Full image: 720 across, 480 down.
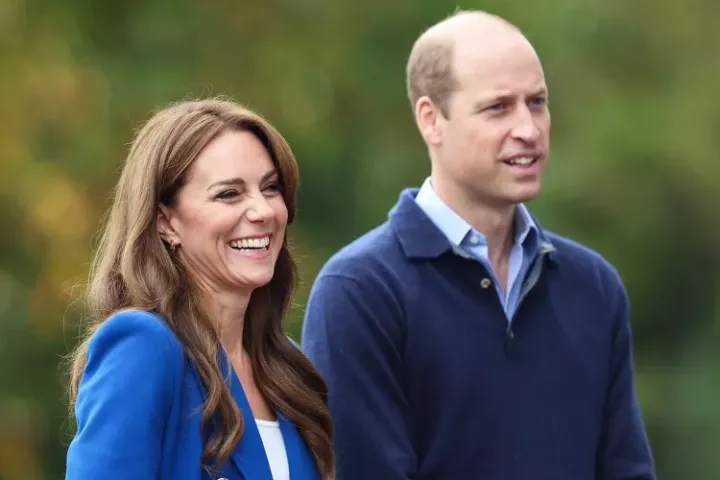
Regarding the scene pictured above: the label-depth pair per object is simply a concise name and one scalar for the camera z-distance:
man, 7.00
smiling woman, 5.38
